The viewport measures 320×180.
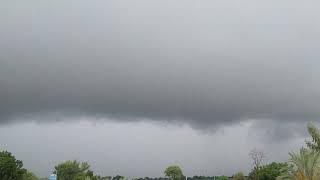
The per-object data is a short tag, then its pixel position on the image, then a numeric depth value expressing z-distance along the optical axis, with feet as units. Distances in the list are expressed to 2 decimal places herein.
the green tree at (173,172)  226.08
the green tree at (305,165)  74.18
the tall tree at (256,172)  158.79
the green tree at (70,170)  208.53
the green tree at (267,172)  162.69
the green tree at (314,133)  103.87
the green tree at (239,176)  178.97
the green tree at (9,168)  155.61
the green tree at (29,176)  172.73
